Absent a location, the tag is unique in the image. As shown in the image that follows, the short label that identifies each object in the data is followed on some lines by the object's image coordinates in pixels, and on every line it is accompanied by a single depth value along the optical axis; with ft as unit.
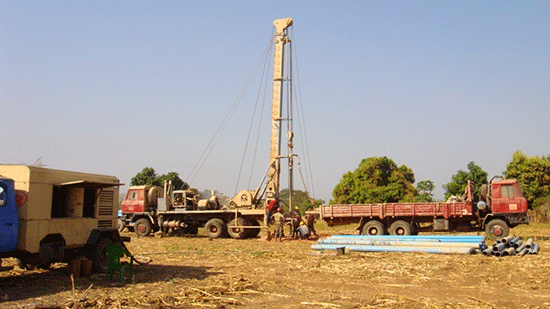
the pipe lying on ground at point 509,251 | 50.29
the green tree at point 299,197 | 200.61
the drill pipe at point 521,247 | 51.14
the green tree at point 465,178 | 130.72
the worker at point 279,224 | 74.74
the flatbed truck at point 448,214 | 70.28
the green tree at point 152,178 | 162.05
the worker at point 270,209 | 78.75
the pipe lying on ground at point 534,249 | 51.20
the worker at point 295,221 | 78.95
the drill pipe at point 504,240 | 52.04
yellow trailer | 35.32
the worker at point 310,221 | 78.59
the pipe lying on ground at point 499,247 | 50.45
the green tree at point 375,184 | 142.82
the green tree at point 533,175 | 130.93
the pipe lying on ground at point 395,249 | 51.94
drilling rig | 84.23
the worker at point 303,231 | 77.51
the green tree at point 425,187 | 152.25
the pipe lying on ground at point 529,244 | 51.50
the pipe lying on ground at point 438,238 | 55.48
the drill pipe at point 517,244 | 51.94
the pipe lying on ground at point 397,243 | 53.06
